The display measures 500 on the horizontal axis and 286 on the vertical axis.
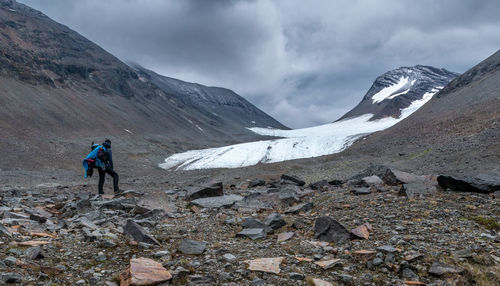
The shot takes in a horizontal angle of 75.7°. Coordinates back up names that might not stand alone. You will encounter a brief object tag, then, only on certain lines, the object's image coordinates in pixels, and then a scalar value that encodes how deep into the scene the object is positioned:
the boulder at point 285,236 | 6.00
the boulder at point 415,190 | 8.52
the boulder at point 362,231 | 5.51
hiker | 11.75
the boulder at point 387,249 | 4.71
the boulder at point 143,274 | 3.92
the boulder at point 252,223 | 6.85
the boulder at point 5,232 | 5.19
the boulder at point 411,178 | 10.44
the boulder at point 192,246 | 5.18
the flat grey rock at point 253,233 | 6.21
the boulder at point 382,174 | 11.15
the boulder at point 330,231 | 5.63
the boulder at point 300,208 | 8.20
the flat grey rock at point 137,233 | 5.64
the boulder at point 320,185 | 12.99
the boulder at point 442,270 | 4.10
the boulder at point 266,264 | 4.40
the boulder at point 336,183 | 13.85
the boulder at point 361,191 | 9.74
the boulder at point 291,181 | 15.45
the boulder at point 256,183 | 16.12
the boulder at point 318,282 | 3.93
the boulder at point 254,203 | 9.34
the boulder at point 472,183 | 8.44
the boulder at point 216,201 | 9.50
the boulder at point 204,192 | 10.74
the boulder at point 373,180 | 11.24
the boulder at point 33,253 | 4.51
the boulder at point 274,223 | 6.72
